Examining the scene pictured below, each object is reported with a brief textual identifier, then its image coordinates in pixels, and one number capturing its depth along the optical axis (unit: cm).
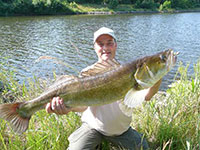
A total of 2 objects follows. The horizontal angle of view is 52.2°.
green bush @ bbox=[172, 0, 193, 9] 8756
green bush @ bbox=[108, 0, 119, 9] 7315
